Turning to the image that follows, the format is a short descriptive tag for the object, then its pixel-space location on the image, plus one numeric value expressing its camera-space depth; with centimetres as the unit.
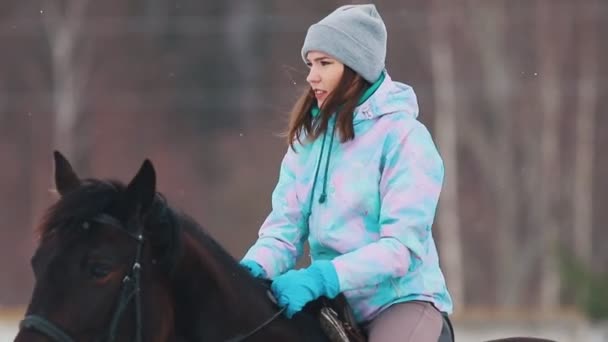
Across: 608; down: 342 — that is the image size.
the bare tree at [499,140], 6531
